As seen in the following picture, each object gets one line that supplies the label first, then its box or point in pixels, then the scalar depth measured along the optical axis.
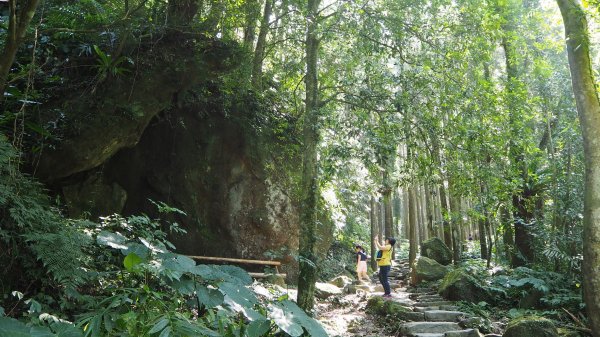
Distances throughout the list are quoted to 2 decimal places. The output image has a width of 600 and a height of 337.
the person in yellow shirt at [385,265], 10.48
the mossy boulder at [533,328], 6.11
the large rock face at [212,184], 9.52
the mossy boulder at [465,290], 9.78
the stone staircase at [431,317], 7.21
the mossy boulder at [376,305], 8.98
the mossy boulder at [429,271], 12.84
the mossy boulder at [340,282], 12.84
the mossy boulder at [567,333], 6.70
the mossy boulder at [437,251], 15.64
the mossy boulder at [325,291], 10.60
